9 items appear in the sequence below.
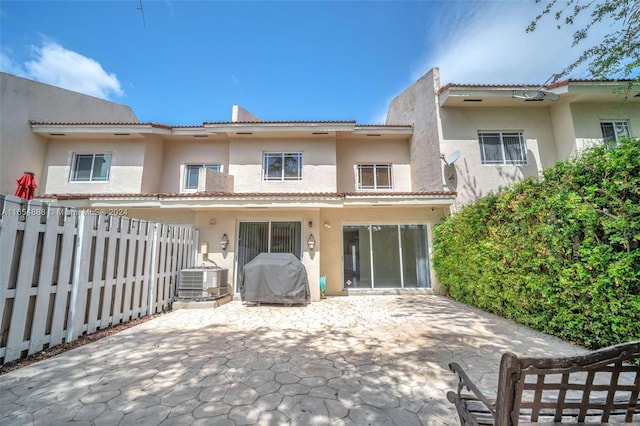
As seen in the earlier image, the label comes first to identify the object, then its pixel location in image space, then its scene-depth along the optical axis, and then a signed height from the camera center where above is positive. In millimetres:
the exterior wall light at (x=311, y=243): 9672 +282
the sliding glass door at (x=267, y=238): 9961 +501
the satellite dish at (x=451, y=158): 10156 +3662
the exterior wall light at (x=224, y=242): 9675 +381
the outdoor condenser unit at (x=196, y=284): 8094 -1014
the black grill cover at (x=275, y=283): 8250 -1049
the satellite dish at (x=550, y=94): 9609 +5819
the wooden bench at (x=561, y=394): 1479 -940
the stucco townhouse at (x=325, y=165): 9859 +3910
